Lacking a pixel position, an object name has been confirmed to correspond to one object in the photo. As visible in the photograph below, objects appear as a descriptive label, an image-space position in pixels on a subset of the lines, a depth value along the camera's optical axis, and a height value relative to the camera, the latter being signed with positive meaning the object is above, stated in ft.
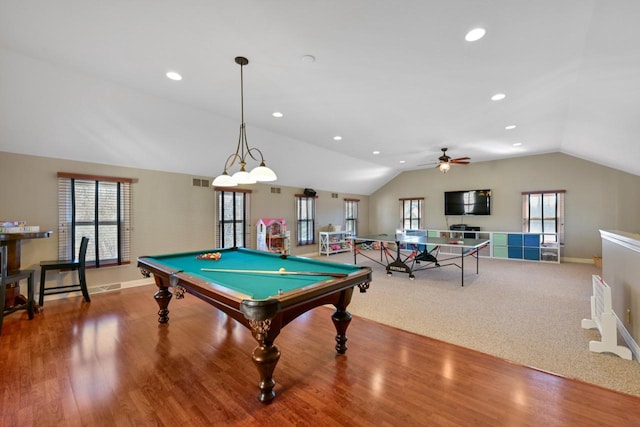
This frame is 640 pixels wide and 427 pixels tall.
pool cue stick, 7.67 -1.93
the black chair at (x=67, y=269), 12.41 -2.83
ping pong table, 17.57 -2.16
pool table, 5.85 -1.99
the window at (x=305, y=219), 27.40 -0.77
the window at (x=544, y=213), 23.95 -0.13
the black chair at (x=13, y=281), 9.68 -2.81
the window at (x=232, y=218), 20.72 -0.51
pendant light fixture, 8.95 +1.26
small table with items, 11.50 -2.14
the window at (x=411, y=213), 32.30 -0.17
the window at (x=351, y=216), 33.29 -0.55
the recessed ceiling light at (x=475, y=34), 7.50 +5.14
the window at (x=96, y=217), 14.21 -0.30
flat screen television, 27.48 +1.01
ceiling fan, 19.86 +3.77
